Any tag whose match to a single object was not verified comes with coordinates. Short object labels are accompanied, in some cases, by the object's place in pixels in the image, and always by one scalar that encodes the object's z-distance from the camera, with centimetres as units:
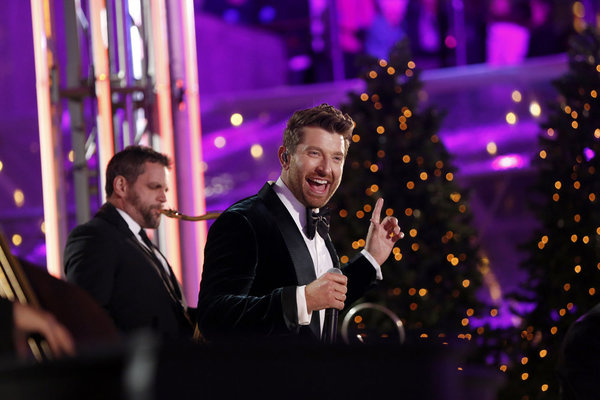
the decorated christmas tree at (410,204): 1159
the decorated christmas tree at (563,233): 1173
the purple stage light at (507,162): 1602
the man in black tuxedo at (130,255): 621
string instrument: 335
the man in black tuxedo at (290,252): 464
